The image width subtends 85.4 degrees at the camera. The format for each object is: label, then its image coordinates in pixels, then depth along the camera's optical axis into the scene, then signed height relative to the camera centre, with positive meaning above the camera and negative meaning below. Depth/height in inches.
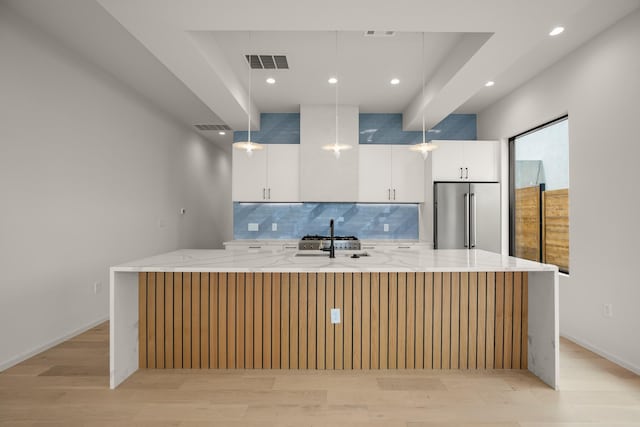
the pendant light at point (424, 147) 124.7 +24.2
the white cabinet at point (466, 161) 195.0 +29.8
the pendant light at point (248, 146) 126.3 +24.8
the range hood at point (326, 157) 202.5 +32.9
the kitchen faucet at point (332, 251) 119.3 -13.0
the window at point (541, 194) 148.9 +9.9
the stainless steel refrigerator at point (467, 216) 190.4 -1.1
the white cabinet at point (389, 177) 207.0 +22.0
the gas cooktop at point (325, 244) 190.7 -17.0
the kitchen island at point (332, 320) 109.5 -33.7
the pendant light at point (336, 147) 129.8 +24.9
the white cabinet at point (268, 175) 207.6 +22.9
